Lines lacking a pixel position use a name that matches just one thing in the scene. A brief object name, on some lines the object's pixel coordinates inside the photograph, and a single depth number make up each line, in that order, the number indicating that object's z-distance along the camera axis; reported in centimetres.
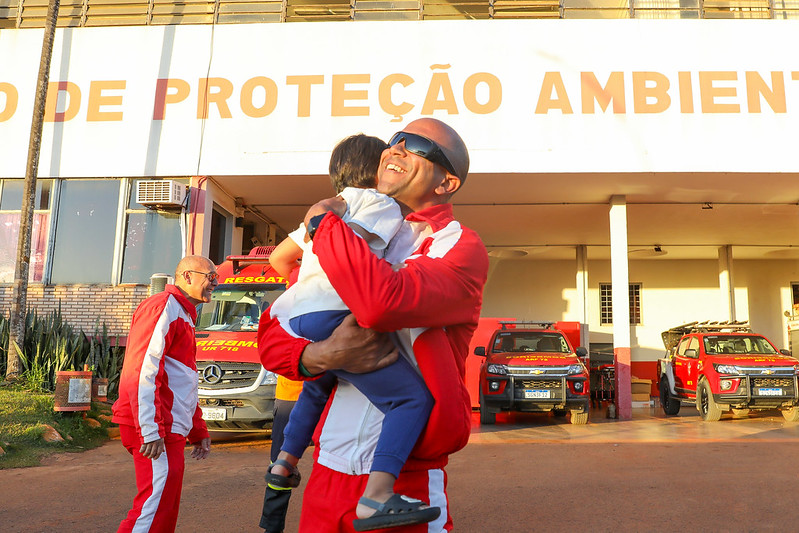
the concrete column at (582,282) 2173
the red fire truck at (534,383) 1288
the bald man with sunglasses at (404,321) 168
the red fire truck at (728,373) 1316
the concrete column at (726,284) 2284
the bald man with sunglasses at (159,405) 338
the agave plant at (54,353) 1200
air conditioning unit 1459
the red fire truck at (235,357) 939
